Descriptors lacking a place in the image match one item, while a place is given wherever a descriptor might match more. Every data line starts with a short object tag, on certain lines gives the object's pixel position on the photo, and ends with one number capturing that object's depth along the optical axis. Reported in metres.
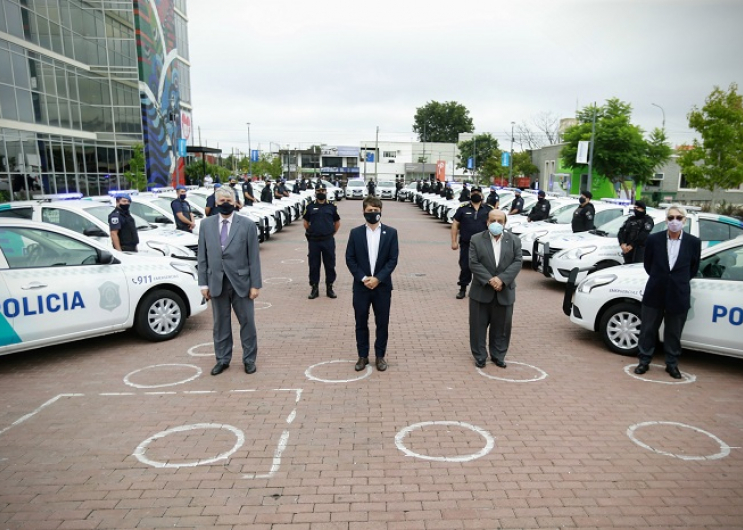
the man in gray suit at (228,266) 5.77
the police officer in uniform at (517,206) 17.72
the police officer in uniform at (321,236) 9.73
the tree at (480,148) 73.61
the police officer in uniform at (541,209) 15.06
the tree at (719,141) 22.38
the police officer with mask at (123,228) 9.09
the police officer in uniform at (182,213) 12.21
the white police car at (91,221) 9.27
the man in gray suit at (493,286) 6.16
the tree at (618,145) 30.67
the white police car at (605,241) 9.27
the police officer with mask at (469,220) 9.37
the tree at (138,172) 28.73
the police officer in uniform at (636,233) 8.96
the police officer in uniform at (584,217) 11.85
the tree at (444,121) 99.81
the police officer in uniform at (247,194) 19.12
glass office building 23.50
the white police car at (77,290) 5.87
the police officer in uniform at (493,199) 12.50
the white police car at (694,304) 6.03
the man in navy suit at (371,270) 6.05
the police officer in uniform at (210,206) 12.86
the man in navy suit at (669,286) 5.83
